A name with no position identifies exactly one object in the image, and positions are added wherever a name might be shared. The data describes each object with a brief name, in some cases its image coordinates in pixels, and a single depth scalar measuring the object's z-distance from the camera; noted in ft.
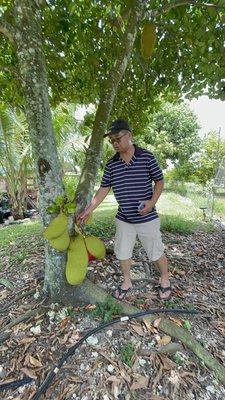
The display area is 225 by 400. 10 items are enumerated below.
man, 7.30
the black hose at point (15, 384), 6.09
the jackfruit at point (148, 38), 8.60
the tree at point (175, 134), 62.28
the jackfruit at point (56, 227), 6.36
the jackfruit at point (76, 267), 6.77
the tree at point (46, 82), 6.74
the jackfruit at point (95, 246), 6.91
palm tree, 23.44
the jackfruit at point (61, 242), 6.48
